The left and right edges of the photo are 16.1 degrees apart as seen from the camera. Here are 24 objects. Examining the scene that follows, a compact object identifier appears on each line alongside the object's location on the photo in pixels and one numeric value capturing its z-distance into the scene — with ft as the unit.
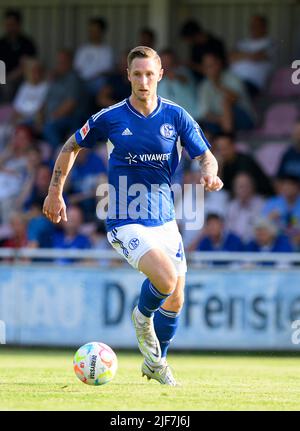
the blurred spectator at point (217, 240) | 45.78
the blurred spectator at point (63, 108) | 55.21
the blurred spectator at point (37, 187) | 50.88
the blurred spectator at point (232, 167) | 48.70
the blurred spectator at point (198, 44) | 55.47
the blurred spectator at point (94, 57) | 57.67
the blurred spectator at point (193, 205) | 47.01
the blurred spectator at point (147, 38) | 55.42
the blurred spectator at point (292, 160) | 48.49
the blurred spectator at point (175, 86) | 51.96
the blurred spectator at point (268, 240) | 44.98
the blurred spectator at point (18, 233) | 48.98
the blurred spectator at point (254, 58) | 55.11
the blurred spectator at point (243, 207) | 47.55
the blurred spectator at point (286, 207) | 46.09
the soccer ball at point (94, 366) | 25.95
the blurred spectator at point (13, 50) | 60.18
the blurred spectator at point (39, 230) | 48.29
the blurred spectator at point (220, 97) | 52.75
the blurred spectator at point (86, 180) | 50.72
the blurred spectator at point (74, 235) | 47.34
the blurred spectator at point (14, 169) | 53.42
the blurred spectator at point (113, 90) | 55.26
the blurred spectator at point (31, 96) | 57.77
